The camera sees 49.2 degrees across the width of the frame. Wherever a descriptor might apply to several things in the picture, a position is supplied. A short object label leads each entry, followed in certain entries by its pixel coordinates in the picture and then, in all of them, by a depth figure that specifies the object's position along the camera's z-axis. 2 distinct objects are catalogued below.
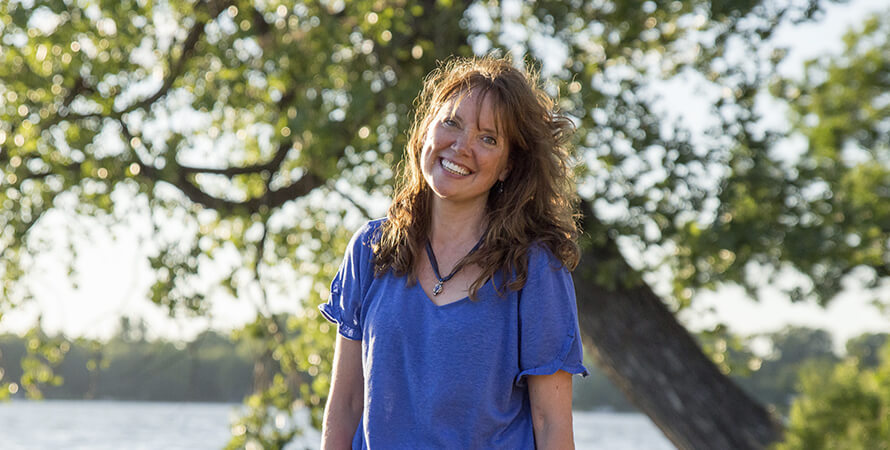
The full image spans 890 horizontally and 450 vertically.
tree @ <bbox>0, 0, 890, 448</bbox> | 5.99
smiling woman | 2.30
